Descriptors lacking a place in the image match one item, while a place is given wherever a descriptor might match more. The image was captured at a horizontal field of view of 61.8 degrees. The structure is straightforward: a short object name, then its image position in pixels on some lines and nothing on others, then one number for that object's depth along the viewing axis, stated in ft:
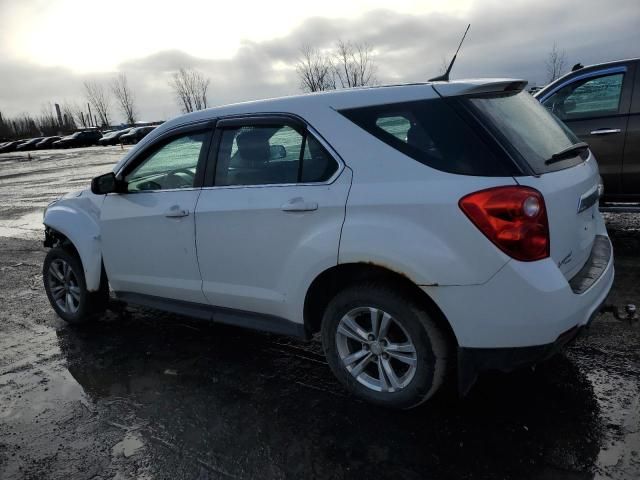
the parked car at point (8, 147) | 202.80
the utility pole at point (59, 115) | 319.64
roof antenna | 10.37
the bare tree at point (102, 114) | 320.91
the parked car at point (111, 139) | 177.17
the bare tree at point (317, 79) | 140.90
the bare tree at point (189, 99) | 246.88
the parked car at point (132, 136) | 166.91
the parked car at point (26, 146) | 202.35
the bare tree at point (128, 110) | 309.83
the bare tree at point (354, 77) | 137.56
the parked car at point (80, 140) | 190.90
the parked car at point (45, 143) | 202.29
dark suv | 18.75
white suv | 8.33
